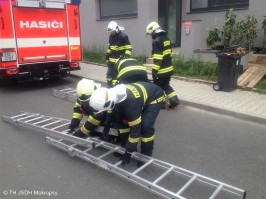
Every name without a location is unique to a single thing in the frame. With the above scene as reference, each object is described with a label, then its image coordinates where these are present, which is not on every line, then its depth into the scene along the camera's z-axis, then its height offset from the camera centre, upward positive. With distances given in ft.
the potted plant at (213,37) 30.09 +1.06
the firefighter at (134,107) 10.13 -2.44
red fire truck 23.02 +0.94
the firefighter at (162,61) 18.25 -0.98
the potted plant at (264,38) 26.66 +0.82
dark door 37.28 +4.09
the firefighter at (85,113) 11.94 -3.25
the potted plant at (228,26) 28.68 +2.24
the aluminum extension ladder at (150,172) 9.55 -4.97
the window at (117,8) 38.01 +5.83
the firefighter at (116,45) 21.57 +0.23
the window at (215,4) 30.41 +5.09
